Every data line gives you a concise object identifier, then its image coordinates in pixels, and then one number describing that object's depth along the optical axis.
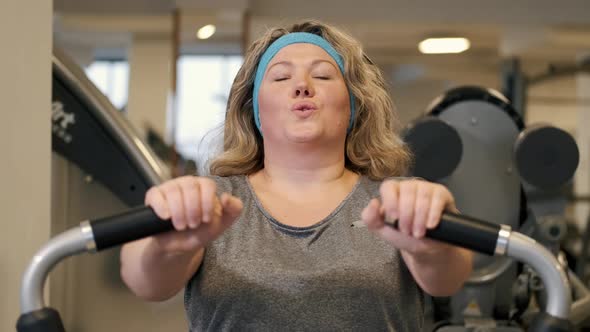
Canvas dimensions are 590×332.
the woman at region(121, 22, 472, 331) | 1.47
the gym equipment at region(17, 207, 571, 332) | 1.42
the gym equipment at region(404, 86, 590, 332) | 3.39
